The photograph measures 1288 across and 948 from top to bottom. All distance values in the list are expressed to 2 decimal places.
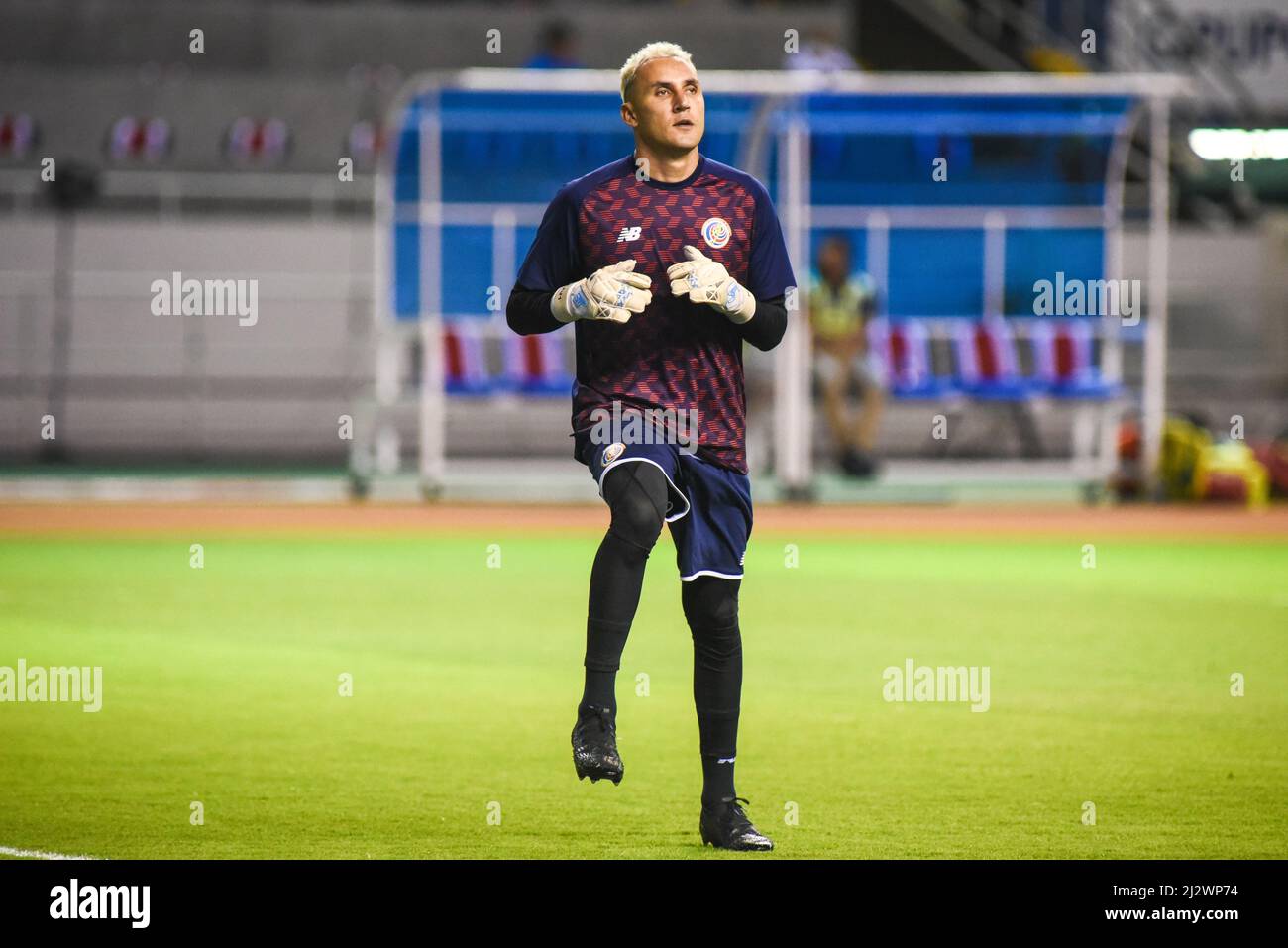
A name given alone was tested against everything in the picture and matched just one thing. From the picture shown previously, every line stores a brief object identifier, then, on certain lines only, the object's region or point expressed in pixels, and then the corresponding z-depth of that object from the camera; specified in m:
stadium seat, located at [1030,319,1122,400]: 21.45
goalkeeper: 6.26
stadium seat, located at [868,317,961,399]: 21.39
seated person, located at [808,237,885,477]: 22.94
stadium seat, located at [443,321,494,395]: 20.88
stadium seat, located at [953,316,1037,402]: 21.41
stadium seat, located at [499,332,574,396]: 20.84
